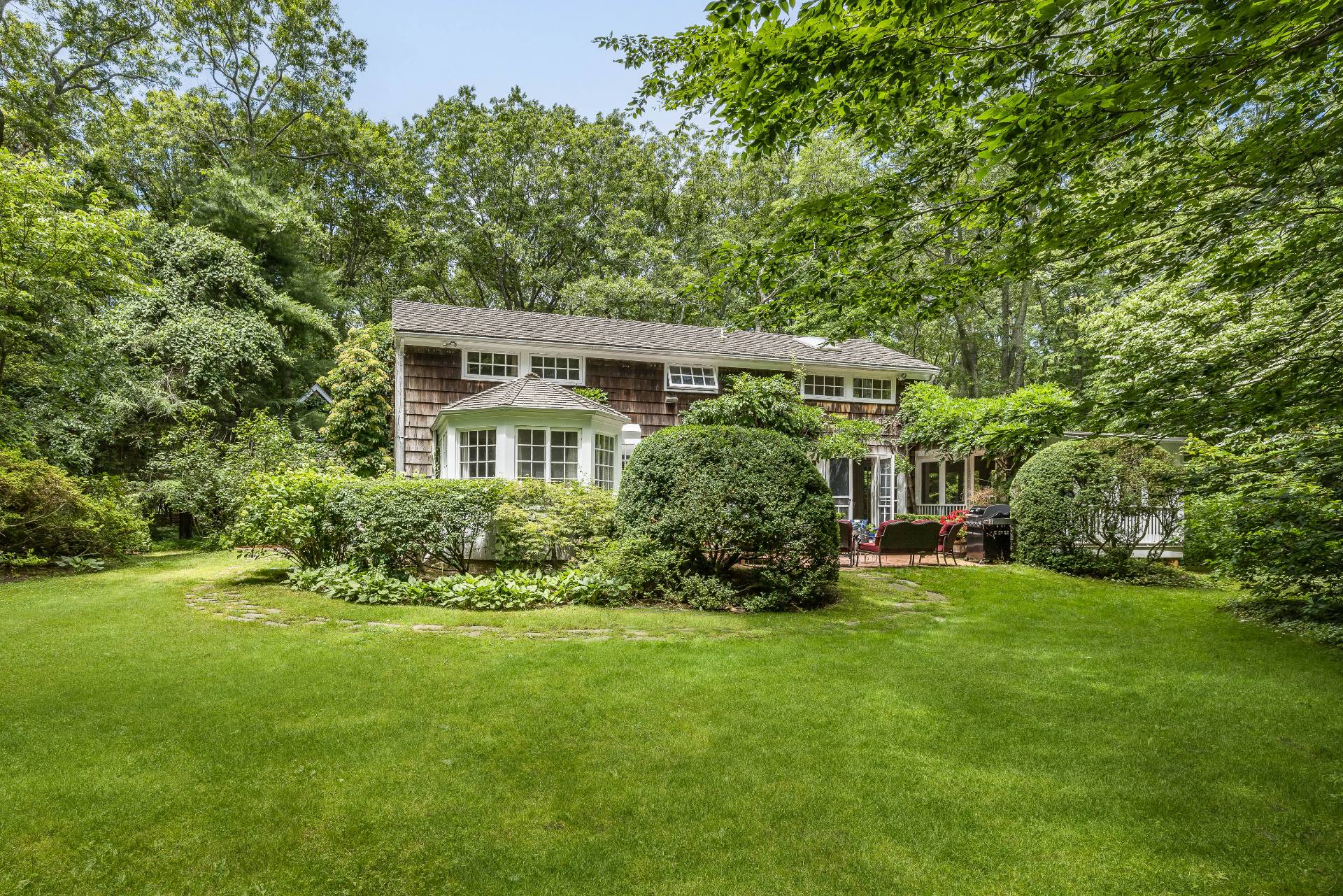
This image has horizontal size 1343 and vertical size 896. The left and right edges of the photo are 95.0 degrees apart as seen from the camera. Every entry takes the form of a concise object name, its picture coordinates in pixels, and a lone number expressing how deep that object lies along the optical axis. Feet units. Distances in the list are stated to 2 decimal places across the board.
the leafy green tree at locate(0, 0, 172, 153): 62.23
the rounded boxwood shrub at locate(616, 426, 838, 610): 25.13
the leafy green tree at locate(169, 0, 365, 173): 77.97
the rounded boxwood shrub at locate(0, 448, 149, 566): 31.81
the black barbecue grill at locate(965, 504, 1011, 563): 40.73
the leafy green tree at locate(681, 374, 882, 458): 43.80
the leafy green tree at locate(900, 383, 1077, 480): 47.66
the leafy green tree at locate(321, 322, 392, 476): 50.47
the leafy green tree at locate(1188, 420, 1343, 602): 19.15
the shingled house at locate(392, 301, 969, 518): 37.76
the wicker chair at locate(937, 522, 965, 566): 40.16
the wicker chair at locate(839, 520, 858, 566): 38.71
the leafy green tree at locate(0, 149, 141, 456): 35.91
